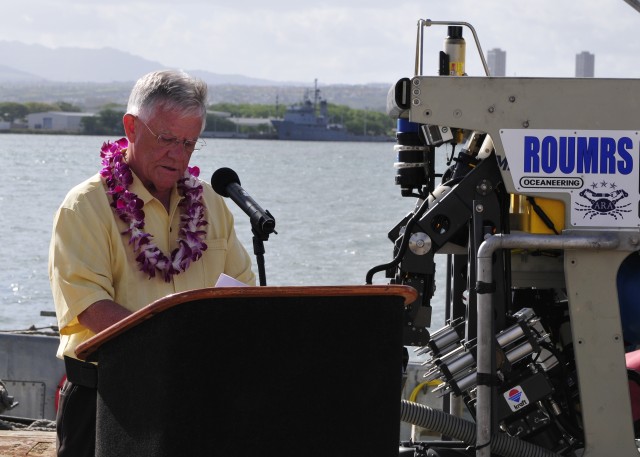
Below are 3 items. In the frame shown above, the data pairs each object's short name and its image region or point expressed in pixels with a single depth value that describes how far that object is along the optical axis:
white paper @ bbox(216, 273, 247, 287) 6.33
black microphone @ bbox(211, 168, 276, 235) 6.57
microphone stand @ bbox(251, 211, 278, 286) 6.59
